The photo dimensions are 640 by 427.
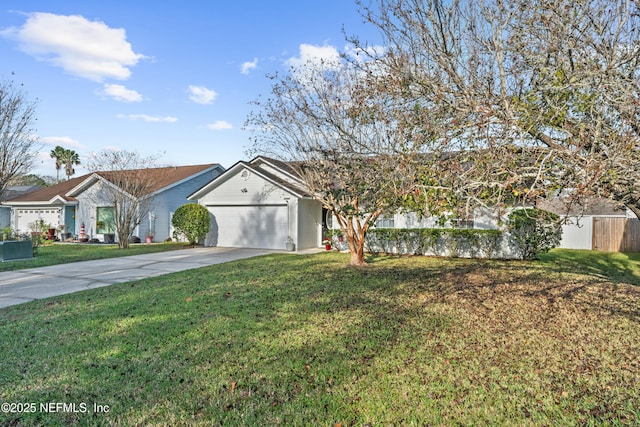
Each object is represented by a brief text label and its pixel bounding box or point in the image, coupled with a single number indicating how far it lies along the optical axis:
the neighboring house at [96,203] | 21.59
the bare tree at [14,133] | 13.10
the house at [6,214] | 26.75
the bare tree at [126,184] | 17.98
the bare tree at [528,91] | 4.29
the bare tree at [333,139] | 8.39
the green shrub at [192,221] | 18.02
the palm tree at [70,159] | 35.97
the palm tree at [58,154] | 36.28
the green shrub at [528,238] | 13.20
